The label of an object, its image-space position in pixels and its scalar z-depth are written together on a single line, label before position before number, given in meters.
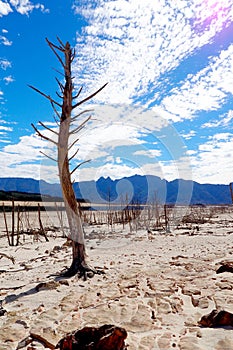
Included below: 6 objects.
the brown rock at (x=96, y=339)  2.15
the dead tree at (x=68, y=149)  5.50
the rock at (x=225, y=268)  4.96
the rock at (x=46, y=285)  4.40
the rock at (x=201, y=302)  3.40
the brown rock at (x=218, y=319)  2.70
